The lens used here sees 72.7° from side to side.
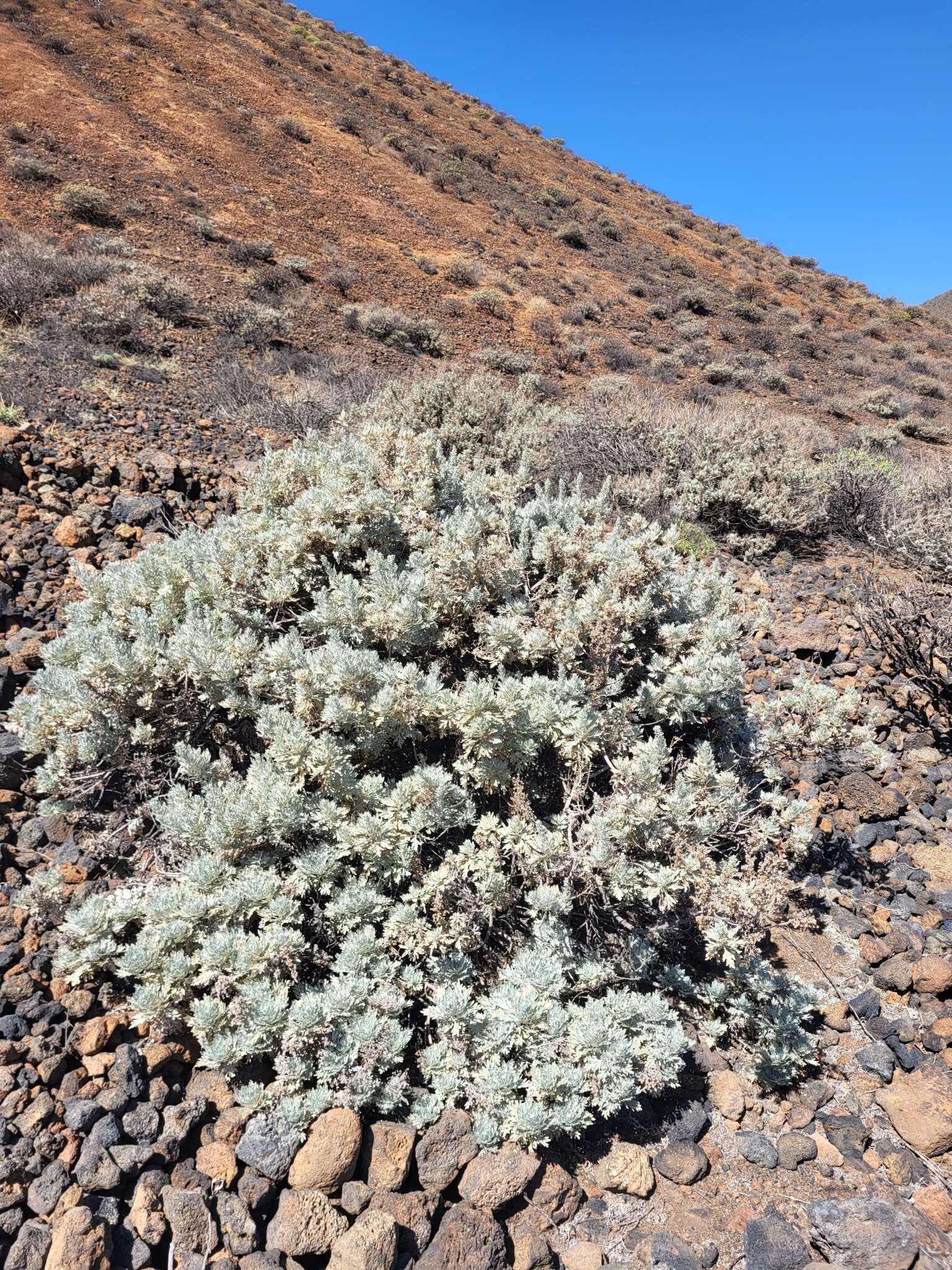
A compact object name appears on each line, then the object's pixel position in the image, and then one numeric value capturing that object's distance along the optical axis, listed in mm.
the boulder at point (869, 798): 3125
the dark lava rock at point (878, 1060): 2195
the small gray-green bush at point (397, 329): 10820
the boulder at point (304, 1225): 1624
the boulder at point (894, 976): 2432
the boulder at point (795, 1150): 1955
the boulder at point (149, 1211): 1604
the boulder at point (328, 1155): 1731
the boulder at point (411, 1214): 1694
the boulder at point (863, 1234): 1669
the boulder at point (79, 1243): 1480
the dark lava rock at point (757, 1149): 1966
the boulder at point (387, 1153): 1775
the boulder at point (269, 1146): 1742
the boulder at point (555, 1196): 1822
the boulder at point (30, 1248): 1466
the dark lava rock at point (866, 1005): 2365
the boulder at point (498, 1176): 1771
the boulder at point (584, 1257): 1714
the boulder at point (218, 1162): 1734
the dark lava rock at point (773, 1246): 1705
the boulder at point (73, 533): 3633
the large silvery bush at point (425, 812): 1909
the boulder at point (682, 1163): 1912
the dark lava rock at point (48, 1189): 1574
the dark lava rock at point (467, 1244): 1645
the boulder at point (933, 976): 2389
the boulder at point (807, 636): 4066
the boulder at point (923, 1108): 1960
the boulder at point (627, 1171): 1869
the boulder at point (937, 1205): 1811
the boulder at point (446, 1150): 1805
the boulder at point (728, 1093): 2094
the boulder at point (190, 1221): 1614
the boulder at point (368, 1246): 1578
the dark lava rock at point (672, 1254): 1709
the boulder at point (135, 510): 3975
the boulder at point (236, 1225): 1630
